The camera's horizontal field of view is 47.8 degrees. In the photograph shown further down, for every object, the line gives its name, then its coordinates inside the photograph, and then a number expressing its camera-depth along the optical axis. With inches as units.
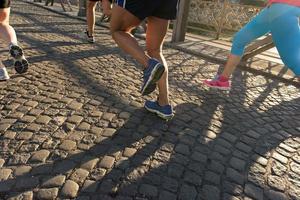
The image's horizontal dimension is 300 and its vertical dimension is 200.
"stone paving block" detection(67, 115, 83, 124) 118.8
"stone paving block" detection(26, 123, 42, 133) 109.4
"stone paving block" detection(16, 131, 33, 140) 104.1
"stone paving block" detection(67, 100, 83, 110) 129.6
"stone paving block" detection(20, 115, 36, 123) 115.3
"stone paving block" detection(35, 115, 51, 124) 115.6
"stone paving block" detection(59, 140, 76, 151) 101.3
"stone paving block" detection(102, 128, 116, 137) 111.8
